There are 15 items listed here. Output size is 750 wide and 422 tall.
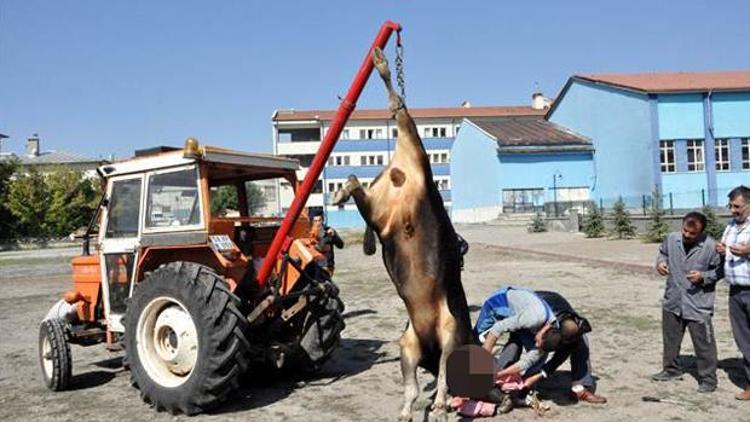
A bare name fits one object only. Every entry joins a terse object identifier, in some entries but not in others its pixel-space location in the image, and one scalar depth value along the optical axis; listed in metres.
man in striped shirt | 5.49
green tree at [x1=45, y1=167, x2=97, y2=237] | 55.47
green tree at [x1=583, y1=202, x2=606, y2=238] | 28.22
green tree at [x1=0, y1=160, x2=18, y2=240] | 52.62
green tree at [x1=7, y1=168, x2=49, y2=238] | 54.22
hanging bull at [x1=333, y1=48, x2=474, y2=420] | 3.67
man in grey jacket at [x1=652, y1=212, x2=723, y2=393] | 5.69
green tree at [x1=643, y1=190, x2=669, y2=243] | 23.14
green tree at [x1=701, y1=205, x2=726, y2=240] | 20.86
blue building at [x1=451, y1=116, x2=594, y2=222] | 45.75
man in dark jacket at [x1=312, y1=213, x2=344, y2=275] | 9.84
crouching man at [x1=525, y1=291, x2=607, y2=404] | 5.07
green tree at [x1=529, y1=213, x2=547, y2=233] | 34.25
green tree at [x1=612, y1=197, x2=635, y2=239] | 26.39
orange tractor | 5.31
